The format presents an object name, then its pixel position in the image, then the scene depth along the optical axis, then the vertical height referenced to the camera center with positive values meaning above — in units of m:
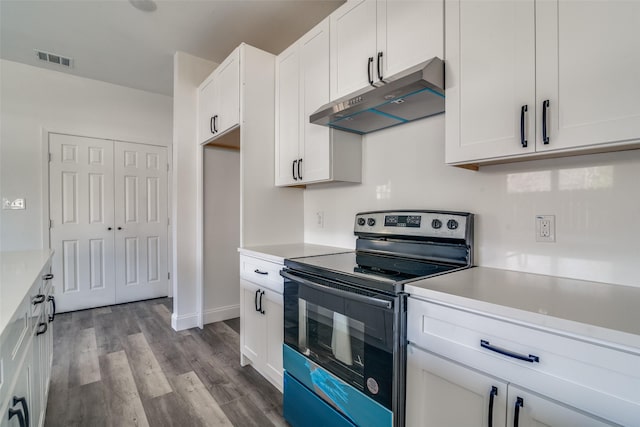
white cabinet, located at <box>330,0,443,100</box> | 1.44 +0.91
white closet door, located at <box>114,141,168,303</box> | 3.96 -0.13
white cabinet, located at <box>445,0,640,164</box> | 0.96 +0.49
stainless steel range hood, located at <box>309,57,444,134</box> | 1.34 +0.56
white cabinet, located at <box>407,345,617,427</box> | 0.83 -0.58
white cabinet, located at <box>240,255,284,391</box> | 1.88 -0.71
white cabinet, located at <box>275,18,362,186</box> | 1.99 +0.60
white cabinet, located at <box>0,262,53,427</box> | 0.84 -0.54
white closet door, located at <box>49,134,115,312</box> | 3.56 -0.10
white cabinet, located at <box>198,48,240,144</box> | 2.42 +0.99
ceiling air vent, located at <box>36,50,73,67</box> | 3.16 +1.64
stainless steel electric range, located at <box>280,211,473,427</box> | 1.16 -0.46
